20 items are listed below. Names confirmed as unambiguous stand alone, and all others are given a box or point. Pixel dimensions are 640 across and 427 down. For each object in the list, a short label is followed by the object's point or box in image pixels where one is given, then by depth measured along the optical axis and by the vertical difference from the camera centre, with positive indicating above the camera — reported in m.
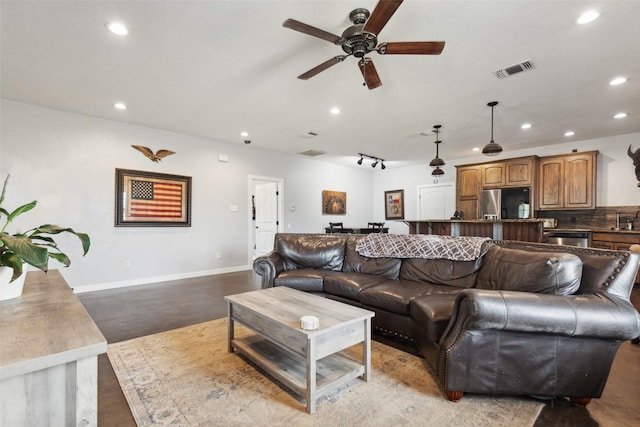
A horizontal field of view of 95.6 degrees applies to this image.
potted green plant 1.13 -0.18
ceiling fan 1.93 +1.28
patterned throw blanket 2.79 -0.35
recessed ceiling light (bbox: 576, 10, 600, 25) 2.16 +1.51
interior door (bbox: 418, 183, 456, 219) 7.62 +0.36
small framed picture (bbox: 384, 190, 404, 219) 8.65 +0.29
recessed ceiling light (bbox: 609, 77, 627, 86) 3.17 +1.50
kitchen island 4.44 -0.23
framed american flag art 4.67 +0.21
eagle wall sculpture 4.86 +1.01
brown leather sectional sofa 1.59 -0.66
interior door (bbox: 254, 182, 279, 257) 6.89 -0.06
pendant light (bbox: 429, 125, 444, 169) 5.03 +0.93
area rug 1.60 -1.14
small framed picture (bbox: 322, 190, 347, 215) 7.85 +0.30
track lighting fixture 7.12 +1.43
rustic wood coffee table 1.70 -0.81
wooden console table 0.80 -0.48
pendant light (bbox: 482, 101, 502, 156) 3.96 +0.91
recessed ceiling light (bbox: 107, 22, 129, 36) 2.31 +1.49
